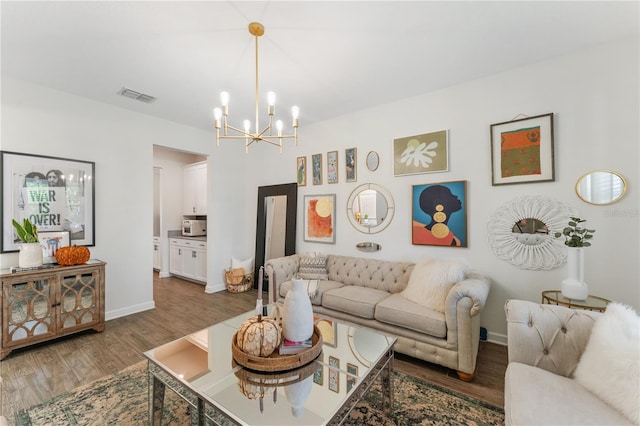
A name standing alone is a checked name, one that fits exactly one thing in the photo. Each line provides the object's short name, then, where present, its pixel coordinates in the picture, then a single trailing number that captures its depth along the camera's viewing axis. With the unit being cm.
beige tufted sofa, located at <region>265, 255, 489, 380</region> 208
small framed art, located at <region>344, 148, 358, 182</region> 366
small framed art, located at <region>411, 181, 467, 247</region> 290
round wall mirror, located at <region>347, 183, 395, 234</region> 341
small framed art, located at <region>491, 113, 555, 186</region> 249
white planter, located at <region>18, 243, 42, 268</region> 259
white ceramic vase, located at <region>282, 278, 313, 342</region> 150
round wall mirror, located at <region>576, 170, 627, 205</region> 221
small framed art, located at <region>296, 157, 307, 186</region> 417
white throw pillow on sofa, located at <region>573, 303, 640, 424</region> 108
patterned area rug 166
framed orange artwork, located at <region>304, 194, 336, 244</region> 387
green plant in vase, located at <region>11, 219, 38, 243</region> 260
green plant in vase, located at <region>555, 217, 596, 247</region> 206
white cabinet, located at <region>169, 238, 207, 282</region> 493
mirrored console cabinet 242
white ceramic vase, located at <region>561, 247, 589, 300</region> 204
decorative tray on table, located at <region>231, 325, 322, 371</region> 136
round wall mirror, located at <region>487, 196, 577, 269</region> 244
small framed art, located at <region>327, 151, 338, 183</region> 384
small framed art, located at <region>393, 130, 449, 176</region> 302
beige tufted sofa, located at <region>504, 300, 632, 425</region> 109
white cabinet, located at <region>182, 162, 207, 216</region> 548
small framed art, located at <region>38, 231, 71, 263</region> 282
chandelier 199
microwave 540
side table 197
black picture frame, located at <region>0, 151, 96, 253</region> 270
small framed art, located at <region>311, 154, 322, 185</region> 400
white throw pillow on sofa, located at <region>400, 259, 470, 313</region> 238
